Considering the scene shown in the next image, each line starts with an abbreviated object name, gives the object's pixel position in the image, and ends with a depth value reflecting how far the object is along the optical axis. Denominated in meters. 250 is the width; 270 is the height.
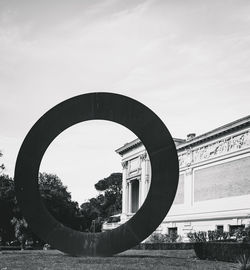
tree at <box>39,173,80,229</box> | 53.69
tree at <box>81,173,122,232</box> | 88.12
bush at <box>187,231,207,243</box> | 32.50
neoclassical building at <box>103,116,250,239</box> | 38.16
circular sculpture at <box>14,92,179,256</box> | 15.86
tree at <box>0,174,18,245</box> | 48.44
